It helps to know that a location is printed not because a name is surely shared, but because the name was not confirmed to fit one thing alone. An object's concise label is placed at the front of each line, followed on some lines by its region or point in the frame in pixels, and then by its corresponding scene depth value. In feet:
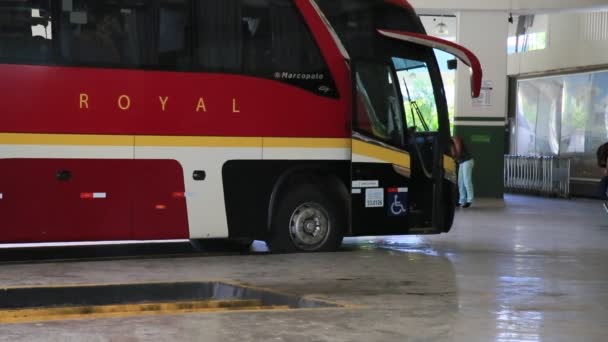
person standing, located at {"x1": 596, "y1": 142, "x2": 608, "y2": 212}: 62.08
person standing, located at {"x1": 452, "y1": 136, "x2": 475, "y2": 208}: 69.67
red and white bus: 34.53
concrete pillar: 76.13
